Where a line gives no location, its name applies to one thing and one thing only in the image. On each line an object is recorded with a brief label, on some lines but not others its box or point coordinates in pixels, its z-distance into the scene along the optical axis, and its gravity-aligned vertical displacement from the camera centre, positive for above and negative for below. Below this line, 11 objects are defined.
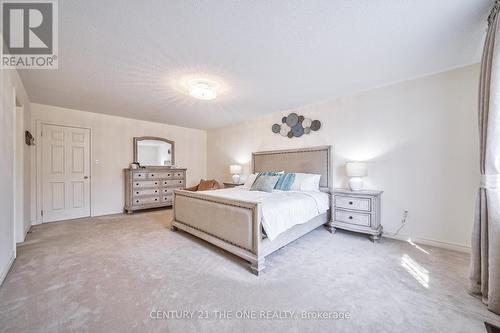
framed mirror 5.13 +0.40
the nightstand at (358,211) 2.89 -0.70
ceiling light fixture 2.82 +1.13
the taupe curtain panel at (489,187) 1.49 -0.17
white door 3.98 -0.13
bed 2.14 -0.64
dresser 4.66 -0.51
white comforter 2.19 -0.53
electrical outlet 2.95 -0.75
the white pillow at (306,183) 3.58 -0.31
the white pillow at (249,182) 4.02 -0.33
